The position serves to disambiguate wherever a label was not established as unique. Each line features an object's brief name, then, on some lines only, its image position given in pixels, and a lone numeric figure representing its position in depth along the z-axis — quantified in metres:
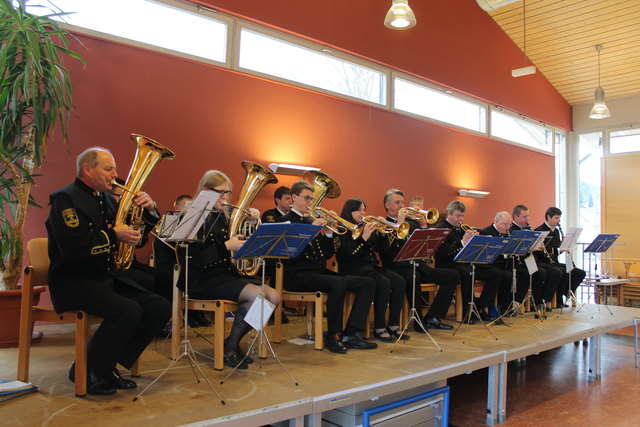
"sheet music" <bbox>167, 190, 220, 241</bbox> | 2.71
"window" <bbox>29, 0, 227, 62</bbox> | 4.86
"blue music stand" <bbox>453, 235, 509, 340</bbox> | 4.42
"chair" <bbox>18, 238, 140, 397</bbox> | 2.69
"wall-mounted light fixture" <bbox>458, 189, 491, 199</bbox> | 8.91
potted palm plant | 3.59
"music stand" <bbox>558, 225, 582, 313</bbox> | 6.03
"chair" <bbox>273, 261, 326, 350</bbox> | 3.89
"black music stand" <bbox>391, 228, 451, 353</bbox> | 4.02
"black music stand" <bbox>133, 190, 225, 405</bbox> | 2.71
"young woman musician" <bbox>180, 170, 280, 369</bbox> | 3.35
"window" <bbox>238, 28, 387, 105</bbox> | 6.13
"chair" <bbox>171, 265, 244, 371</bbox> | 3.25
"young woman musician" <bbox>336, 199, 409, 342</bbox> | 4.38
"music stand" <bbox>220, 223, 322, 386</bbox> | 3.02
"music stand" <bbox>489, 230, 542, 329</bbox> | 4.98
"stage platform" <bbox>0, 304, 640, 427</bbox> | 2.47
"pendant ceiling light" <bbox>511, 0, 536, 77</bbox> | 8.20
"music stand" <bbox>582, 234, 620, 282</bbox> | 6.46
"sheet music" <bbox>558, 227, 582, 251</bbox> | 6.04
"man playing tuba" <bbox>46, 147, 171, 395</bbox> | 2.70
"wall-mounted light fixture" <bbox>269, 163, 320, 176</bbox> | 6.16
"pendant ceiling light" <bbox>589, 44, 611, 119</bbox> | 9.14
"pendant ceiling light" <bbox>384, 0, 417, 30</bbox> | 5.42
